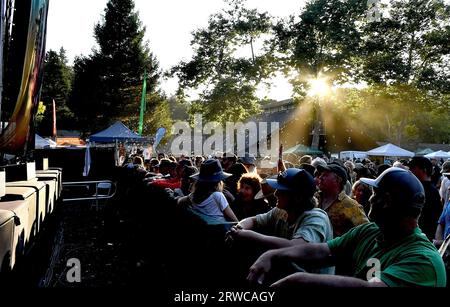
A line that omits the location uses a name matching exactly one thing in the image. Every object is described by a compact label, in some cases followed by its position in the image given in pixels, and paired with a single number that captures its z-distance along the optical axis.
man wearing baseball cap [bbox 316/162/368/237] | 4.37
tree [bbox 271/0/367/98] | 33.28
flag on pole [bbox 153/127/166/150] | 23.67
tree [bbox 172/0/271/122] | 36.62
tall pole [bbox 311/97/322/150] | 36.75
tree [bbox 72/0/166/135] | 46.09
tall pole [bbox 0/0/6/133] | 4.40
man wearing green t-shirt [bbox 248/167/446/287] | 2.09
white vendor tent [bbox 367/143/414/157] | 30.81
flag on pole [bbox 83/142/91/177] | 14.42
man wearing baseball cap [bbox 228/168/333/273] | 2.97
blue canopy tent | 21.69
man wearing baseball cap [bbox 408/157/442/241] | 5.74
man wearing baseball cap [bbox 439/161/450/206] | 7.82
